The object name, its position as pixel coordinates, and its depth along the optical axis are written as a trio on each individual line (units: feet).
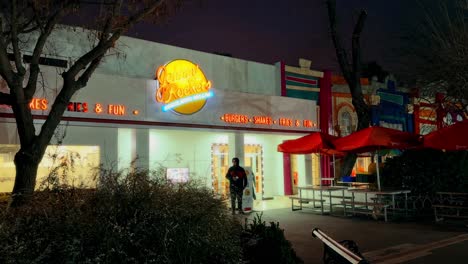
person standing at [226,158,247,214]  43.37
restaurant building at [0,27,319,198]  39.70
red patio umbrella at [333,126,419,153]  38.73
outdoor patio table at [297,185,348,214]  43.65
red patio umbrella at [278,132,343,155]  42.19
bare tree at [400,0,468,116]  38.68
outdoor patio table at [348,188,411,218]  38.96
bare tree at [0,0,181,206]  23.06
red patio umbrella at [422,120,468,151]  35.73
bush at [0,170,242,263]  14.44
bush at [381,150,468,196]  40.63
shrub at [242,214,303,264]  19.21
